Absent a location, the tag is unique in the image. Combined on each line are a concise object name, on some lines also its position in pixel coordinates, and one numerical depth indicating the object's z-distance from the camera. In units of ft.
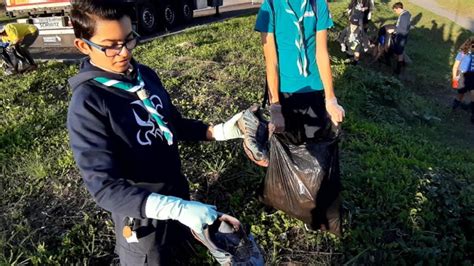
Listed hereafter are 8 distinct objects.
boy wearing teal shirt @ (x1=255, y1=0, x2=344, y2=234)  8.79
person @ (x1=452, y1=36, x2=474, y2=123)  25.71
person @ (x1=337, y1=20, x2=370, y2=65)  30.37
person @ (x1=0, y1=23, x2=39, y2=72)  20.49
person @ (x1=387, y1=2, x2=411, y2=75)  32.01
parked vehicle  25.86
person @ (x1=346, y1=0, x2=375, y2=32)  31.39
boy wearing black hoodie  4.84
